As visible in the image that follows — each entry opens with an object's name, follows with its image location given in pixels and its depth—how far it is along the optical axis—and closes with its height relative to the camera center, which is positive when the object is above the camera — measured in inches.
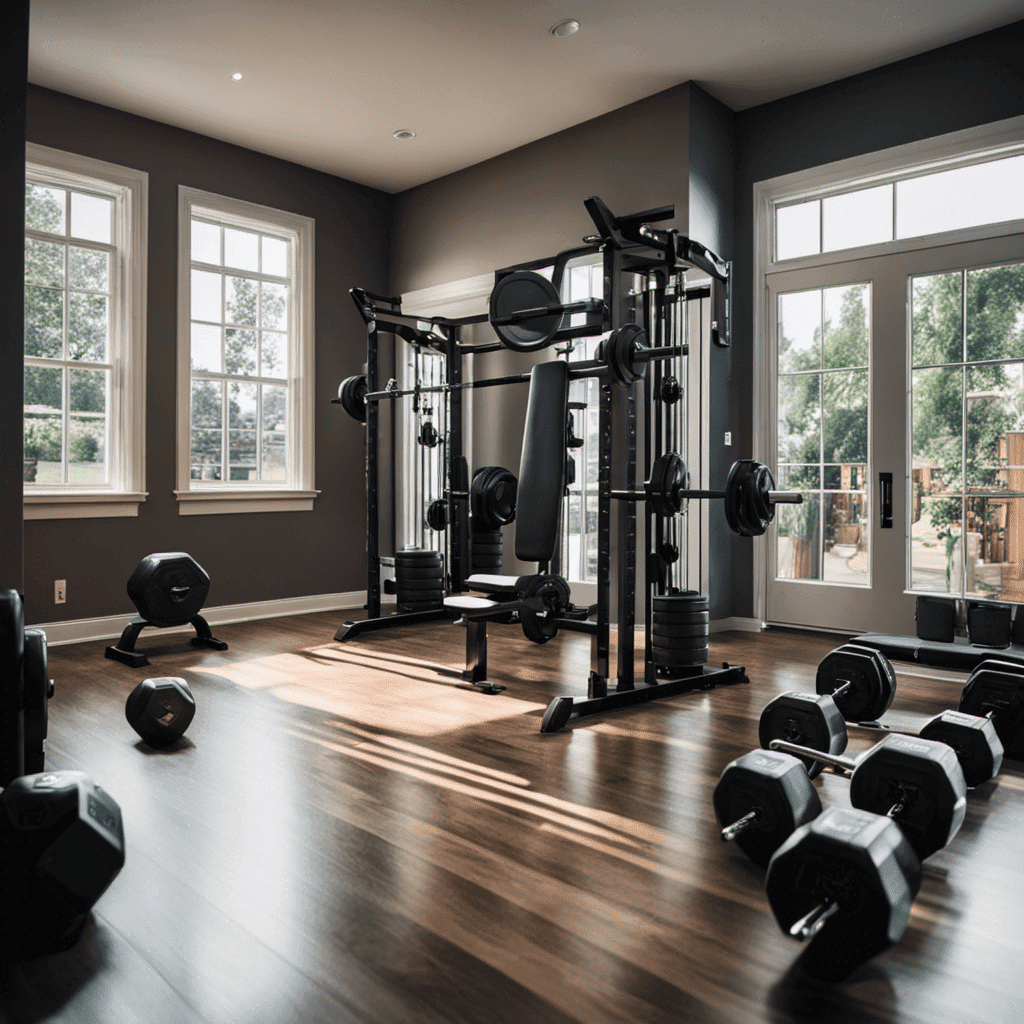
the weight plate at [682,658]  146.9 -28.8
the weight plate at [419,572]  207.5 -18.8
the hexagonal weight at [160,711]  108.9 -28.8
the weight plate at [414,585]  208.1 -22.3
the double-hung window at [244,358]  210.8 +38.3
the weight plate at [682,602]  147.5 -18.8
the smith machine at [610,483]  127.6 +2.5
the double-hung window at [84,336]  184.1 +37.9
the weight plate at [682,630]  146.6 -23.6
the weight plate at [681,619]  146.8 -21.6
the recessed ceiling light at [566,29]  160.9 +93.8
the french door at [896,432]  164.2 +14.7
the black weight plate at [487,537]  204.8 -9.6
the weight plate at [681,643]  146.8 -26.1
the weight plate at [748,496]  129.4 +0.5
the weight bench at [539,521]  131.3 -3.6
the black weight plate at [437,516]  206.7 -4.4
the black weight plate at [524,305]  142.2 +34.1
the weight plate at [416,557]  206.7 -14.9
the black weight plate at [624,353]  123.7 +22.2
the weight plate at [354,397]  204.2 +25.5
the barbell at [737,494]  129.4 +0.8
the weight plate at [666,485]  132.2 +2.2
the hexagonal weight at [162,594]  164.9 -19.8
